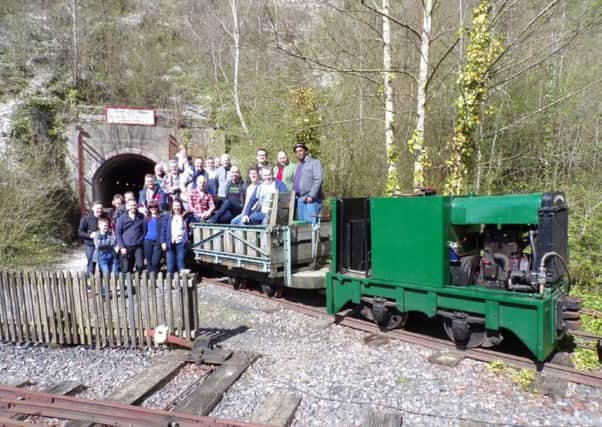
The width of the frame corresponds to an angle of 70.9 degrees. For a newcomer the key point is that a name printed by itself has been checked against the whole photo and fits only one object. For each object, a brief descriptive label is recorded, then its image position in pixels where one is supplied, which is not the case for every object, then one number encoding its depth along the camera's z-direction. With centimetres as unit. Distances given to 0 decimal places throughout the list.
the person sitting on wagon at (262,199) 802
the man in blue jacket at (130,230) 851
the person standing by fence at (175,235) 858
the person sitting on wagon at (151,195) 961
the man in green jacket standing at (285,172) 902
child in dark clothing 806
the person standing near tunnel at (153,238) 874
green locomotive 470
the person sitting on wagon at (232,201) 910
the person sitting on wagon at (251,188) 836
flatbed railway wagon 727
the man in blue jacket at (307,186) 798
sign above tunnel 1667
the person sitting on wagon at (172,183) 994
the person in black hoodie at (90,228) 841
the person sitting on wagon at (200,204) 929
